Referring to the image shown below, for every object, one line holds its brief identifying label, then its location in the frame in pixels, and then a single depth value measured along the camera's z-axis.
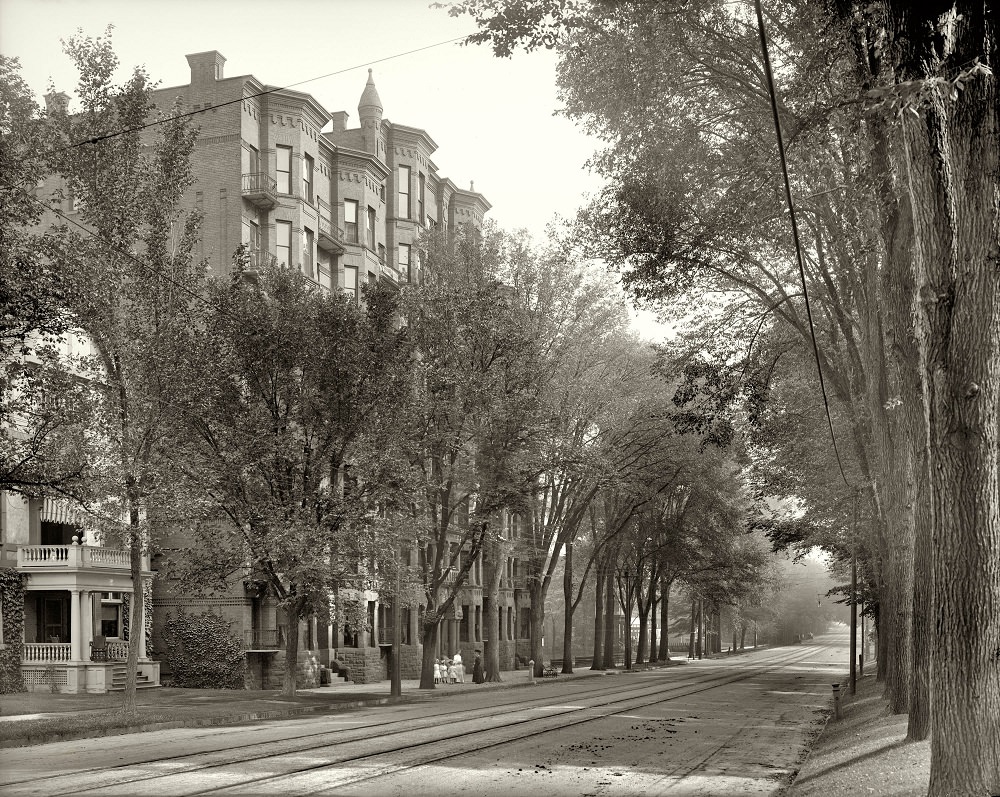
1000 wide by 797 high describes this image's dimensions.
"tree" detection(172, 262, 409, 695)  27.30
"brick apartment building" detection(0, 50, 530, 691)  36.25
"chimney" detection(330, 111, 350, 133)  56.56
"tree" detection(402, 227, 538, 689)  33.56
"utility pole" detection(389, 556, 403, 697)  32.66
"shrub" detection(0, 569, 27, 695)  33.91
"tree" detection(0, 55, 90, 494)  20.97
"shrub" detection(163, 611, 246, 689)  38.97
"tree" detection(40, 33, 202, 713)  23.42
